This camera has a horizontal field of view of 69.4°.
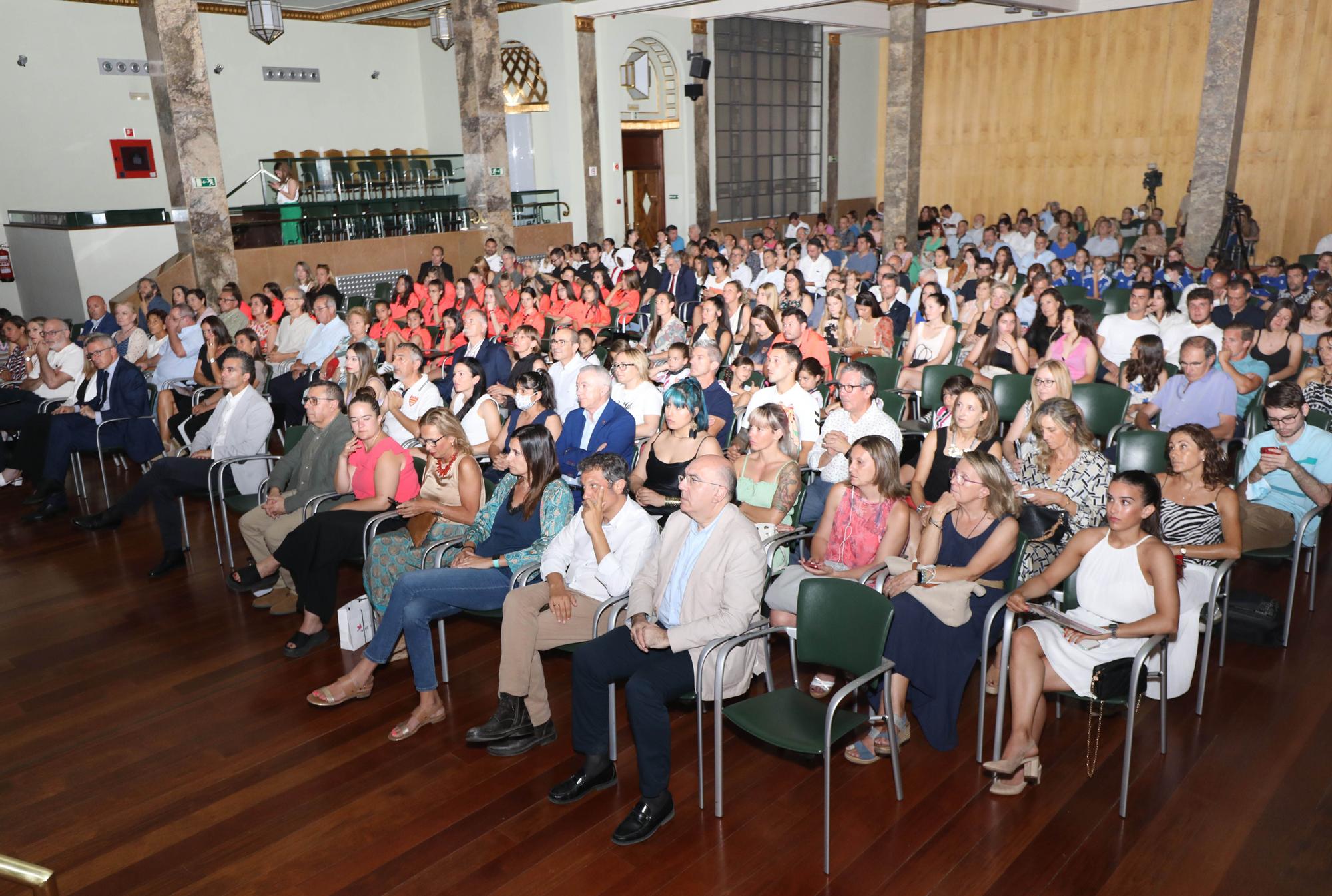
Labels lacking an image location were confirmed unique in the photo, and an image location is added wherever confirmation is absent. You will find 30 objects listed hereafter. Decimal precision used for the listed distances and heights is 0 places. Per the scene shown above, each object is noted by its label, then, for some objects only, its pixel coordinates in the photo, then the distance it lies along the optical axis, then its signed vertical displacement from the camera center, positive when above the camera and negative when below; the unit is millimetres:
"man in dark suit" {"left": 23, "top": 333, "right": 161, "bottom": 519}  6406 -1268
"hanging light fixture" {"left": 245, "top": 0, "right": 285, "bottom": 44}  9789 +2054
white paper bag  4281 -1757
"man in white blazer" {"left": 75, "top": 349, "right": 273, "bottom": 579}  5430 -1291
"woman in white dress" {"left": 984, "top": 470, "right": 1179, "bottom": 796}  3258 -1425
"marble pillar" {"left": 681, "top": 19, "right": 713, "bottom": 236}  18062 +938
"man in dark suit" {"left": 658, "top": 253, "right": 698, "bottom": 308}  10680 -791
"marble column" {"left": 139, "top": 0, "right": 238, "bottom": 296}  10320 +1045
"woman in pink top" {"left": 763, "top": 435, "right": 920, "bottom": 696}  3805 -1256
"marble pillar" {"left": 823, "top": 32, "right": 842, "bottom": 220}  20844 +1984
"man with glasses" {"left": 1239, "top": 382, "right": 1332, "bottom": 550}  4180 -1233
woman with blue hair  4594 -1128
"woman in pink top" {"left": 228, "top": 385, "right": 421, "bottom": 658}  4406 -1332
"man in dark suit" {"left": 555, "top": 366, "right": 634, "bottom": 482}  4859 -1067
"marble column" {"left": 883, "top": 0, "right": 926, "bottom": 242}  13414 +1363
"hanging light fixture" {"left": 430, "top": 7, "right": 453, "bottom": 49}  12469 +2406
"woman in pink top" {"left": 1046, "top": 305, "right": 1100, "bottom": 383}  6309 -954
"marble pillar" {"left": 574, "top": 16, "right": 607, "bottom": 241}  16156 +1555
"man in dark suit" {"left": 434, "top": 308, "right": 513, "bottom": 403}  6902 -951
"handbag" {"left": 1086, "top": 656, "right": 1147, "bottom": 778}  3221 -1577
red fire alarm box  14898 +1075
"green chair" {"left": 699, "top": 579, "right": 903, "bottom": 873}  2973 -1473
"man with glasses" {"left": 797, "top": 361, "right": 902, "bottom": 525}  4574 -1081
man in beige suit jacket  3186 -1438
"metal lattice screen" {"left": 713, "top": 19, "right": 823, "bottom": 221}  18969 +1817
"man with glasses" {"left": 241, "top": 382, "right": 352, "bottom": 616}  4848 -1313
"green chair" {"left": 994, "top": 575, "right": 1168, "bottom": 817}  3080 -1581
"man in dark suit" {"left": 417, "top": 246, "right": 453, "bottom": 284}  12164 -582
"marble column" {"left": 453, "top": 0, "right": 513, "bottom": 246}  13516 +1484
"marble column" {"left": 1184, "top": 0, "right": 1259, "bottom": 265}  10141 +826
